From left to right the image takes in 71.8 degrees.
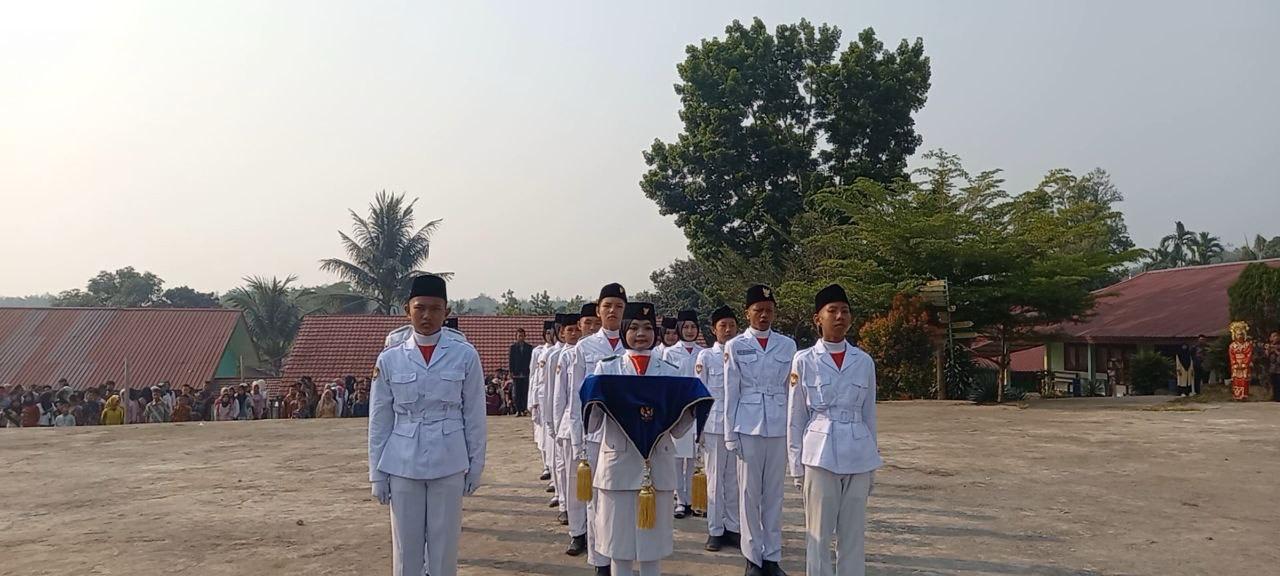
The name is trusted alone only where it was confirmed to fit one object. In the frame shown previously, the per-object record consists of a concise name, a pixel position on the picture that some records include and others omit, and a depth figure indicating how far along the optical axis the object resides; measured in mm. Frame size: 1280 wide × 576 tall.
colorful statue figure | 16312
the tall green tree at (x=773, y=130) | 26500
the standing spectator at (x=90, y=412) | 16734
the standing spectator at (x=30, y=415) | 16391
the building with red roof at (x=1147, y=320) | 23188
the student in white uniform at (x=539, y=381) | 8633
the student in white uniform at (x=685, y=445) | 6809
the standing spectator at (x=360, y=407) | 18469
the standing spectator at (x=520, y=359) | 14555
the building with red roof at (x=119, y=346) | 24188
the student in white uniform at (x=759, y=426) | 5676
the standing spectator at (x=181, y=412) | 16844
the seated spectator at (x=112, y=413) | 16109
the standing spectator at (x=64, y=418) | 16094
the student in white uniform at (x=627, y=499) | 4520
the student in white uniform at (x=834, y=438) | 4743
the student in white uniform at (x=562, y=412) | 6641
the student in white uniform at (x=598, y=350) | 5285
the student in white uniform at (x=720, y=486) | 6477
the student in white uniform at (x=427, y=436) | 4301
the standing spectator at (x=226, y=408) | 17438
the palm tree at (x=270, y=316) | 36688
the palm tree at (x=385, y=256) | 34438
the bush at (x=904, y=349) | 17922
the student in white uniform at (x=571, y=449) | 6305
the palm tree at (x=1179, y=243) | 50816
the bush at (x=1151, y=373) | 21859
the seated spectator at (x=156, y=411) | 16891
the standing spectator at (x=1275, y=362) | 15789
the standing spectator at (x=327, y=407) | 17641
